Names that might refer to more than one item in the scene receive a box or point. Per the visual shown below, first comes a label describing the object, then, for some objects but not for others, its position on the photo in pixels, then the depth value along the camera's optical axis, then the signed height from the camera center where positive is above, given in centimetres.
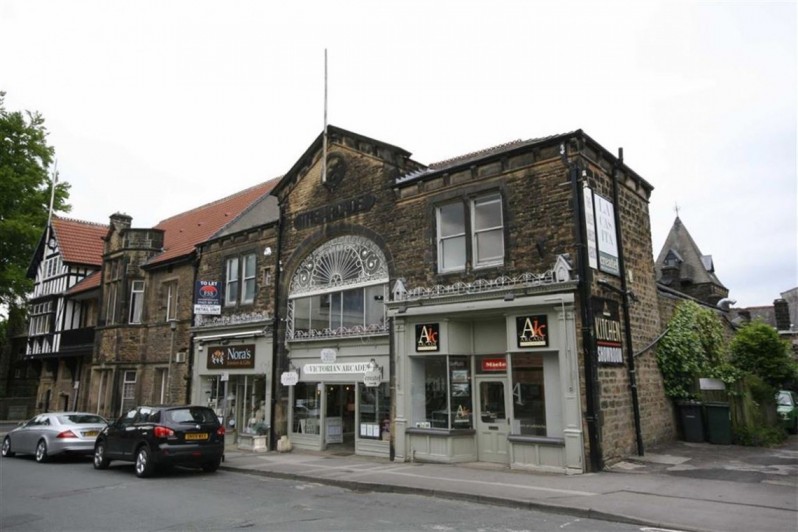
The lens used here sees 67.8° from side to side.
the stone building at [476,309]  1240 +209
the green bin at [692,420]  1545 -62
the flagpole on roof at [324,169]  1792 +675
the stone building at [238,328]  1933 +240
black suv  1299 -86
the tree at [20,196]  2388 +833
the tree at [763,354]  2144 +147
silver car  1603 -93
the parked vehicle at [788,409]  1820 -42
